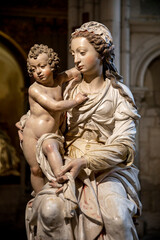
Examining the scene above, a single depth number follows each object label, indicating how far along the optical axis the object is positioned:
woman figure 3.38
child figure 3.63
